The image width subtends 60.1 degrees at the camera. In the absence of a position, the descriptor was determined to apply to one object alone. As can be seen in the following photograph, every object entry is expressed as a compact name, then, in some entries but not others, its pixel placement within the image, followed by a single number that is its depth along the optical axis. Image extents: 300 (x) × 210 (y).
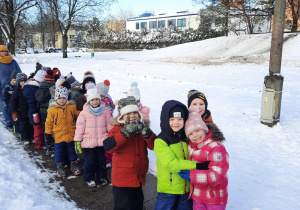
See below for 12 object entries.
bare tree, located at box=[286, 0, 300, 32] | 23.81
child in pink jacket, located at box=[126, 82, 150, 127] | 3.47
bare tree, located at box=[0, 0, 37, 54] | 25.44
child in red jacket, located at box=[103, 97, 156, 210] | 2.80
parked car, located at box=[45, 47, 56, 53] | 53.19
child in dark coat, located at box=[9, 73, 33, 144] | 5.69
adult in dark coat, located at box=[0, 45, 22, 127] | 6.86
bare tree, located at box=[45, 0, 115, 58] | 30.02
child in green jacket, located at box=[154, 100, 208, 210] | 2.45
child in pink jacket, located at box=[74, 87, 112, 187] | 3.79
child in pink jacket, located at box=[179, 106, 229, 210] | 2.36
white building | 52.56
